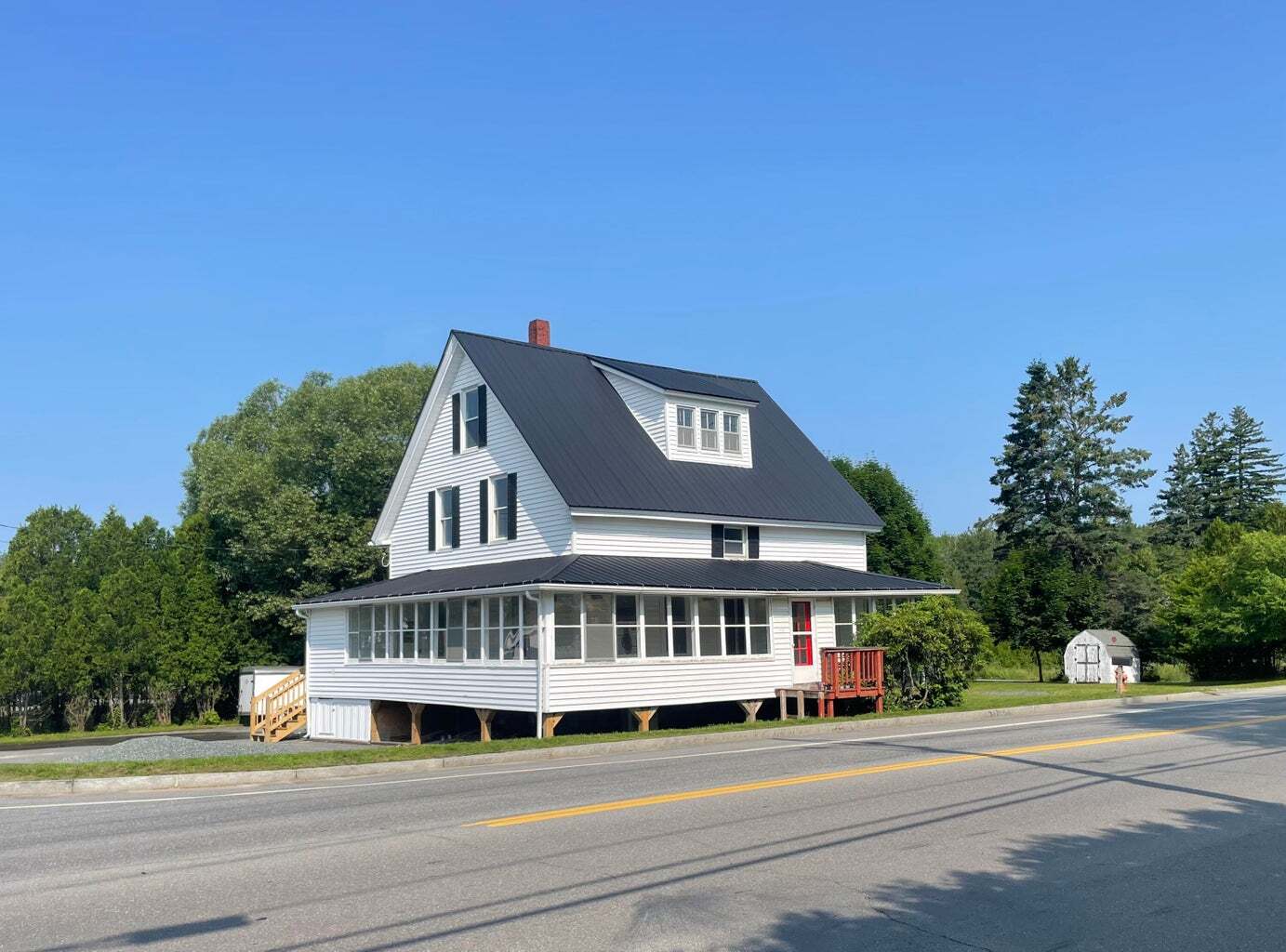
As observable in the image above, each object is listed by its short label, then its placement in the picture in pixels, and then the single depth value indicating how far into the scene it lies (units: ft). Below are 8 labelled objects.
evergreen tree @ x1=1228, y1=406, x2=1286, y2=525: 294.05
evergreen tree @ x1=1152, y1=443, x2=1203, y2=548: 297.74
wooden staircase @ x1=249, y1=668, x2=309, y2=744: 122.01
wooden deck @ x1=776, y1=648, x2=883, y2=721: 90.17
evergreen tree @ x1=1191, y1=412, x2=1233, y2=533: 290.76
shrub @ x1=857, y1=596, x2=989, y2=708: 91.71
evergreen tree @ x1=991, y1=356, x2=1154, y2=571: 220.23
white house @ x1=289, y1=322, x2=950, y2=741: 85.05
